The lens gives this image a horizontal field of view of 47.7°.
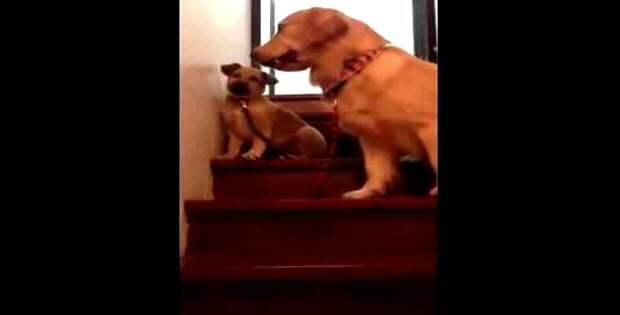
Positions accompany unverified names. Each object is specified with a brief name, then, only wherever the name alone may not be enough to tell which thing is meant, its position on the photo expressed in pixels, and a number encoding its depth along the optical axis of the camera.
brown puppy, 2.21
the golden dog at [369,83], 1.90
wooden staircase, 1.51
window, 3.06
